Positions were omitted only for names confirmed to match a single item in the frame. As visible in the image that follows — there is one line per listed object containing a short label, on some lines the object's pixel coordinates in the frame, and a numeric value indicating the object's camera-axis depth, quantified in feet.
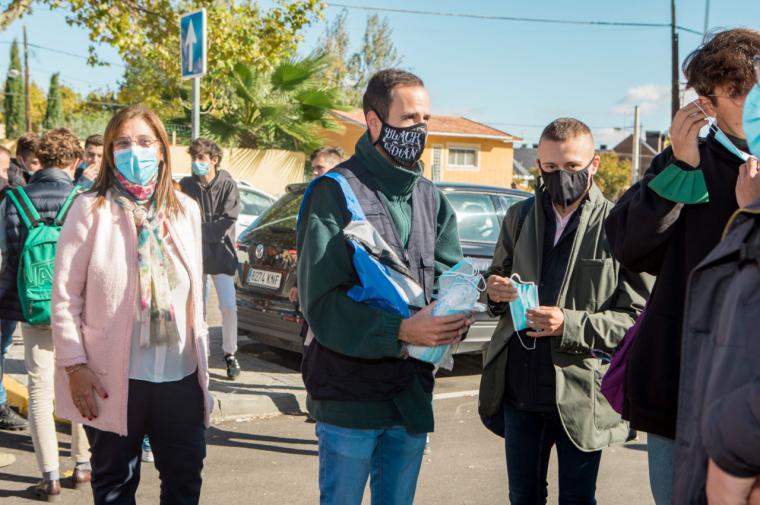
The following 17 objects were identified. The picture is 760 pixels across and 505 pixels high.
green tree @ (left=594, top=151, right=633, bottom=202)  200.44
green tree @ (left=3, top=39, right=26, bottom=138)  171.94
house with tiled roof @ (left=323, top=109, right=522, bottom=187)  127.85
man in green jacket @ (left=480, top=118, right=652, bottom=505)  9.94
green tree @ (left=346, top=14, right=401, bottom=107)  164.76
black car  22.41
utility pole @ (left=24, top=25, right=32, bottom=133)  137.42
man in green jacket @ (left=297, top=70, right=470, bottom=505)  8.18
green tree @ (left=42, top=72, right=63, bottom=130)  159.57
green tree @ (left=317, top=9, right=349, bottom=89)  156.97
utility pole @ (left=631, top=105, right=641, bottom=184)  127.03
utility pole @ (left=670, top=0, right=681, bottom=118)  84.41
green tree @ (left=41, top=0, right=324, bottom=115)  41.63
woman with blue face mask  9.71
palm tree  78.84
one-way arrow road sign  25.13
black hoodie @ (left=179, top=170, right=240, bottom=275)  22.21
